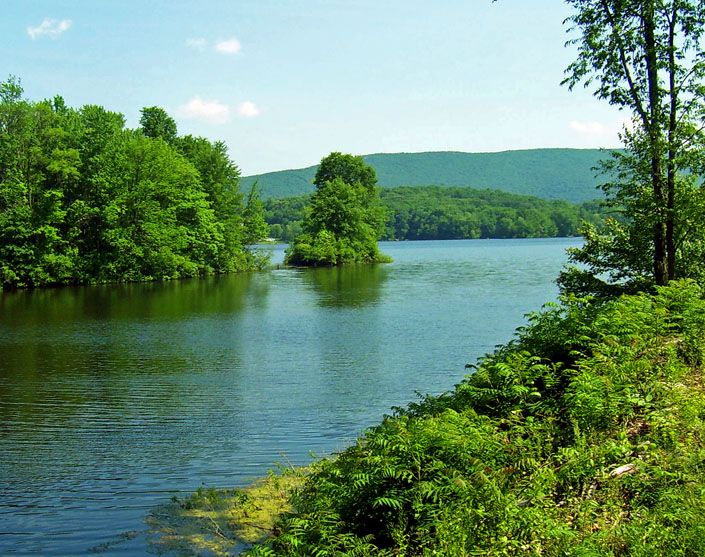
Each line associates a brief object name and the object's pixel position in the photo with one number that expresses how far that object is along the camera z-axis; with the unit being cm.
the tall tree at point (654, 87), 1557
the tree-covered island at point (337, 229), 8019
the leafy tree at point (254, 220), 7512
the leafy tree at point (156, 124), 7312
